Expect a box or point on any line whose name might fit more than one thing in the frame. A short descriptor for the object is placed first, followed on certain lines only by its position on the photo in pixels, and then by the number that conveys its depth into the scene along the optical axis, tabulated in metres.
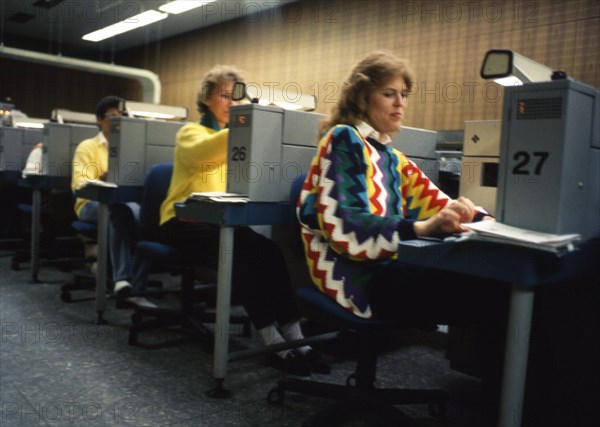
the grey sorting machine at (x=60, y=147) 3.78
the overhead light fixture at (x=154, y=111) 3.27
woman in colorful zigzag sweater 1.42
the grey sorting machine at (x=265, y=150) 2.03
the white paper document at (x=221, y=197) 1.93
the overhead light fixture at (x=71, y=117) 4.23
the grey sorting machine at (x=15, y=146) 4.47
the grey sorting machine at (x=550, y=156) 1.14
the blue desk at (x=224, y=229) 1.96
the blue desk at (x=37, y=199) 3.65
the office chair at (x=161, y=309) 2.53
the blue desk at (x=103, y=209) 2.82
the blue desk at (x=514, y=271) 1.09
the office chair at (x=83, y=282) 3.29
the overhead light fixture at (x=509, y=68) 1.26
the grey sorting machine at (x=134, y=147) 2.91
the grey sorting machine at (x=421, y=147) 2.58
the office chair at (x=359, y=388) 1.49
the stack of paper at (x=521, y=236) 1.05
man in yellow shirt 3.24
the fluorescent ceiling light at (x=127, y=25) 5.88
